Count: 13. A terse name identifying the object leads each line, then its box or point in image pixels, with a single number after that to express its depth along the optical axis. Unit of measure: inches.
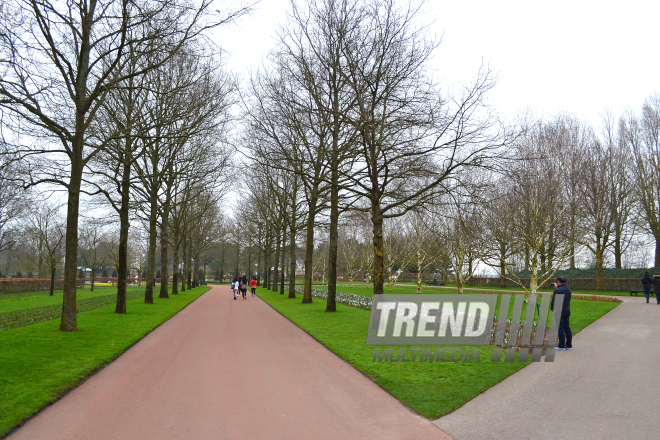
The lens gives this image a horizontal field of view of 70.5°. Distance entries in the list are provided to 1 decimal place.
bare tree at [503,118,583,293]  989.8
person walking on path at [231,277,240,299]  1385.3
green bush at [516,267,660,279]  1454.6
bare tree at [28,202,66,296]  1438.4
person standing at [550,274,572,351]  411.5
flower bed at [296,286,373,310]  877.2
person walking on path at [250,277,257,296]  1472.6
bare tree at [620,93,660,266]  1470.2
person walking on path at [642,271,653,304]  965.2
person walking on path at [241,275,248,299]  1347.2
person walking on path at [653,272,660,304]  909.8
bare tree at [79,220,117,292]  1772.9
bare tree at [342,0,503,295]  557.6
